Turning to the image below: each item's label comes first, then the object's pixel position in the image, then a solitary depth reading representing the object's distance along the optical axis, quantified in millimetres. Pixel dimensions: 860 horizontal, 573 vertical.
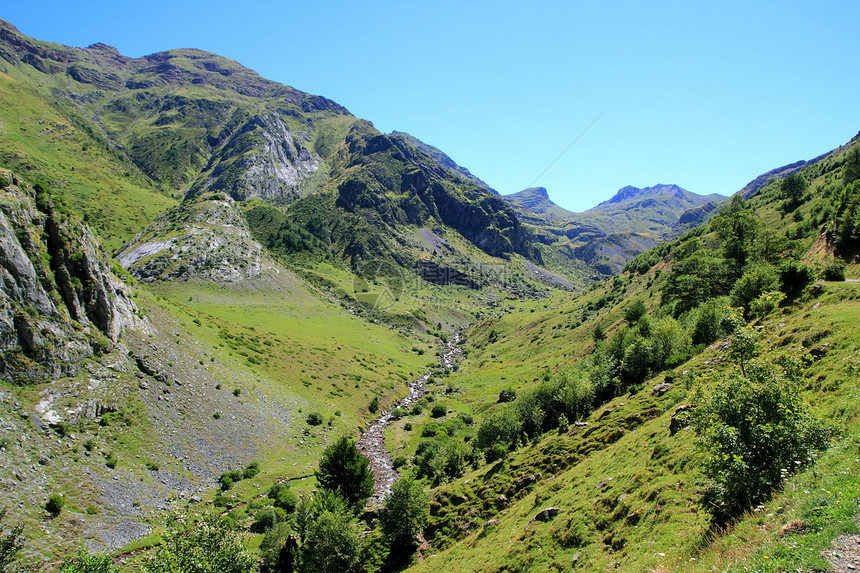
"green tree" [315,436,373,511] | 44812
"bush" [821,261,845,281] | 32594
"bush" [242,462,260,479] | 48781
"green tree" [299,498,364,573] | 32594
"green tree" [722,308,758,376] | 19984
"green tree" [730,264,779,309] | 37000
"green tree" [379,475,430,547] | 36656
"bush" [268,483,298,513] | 44344
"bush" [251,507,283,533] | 40219
